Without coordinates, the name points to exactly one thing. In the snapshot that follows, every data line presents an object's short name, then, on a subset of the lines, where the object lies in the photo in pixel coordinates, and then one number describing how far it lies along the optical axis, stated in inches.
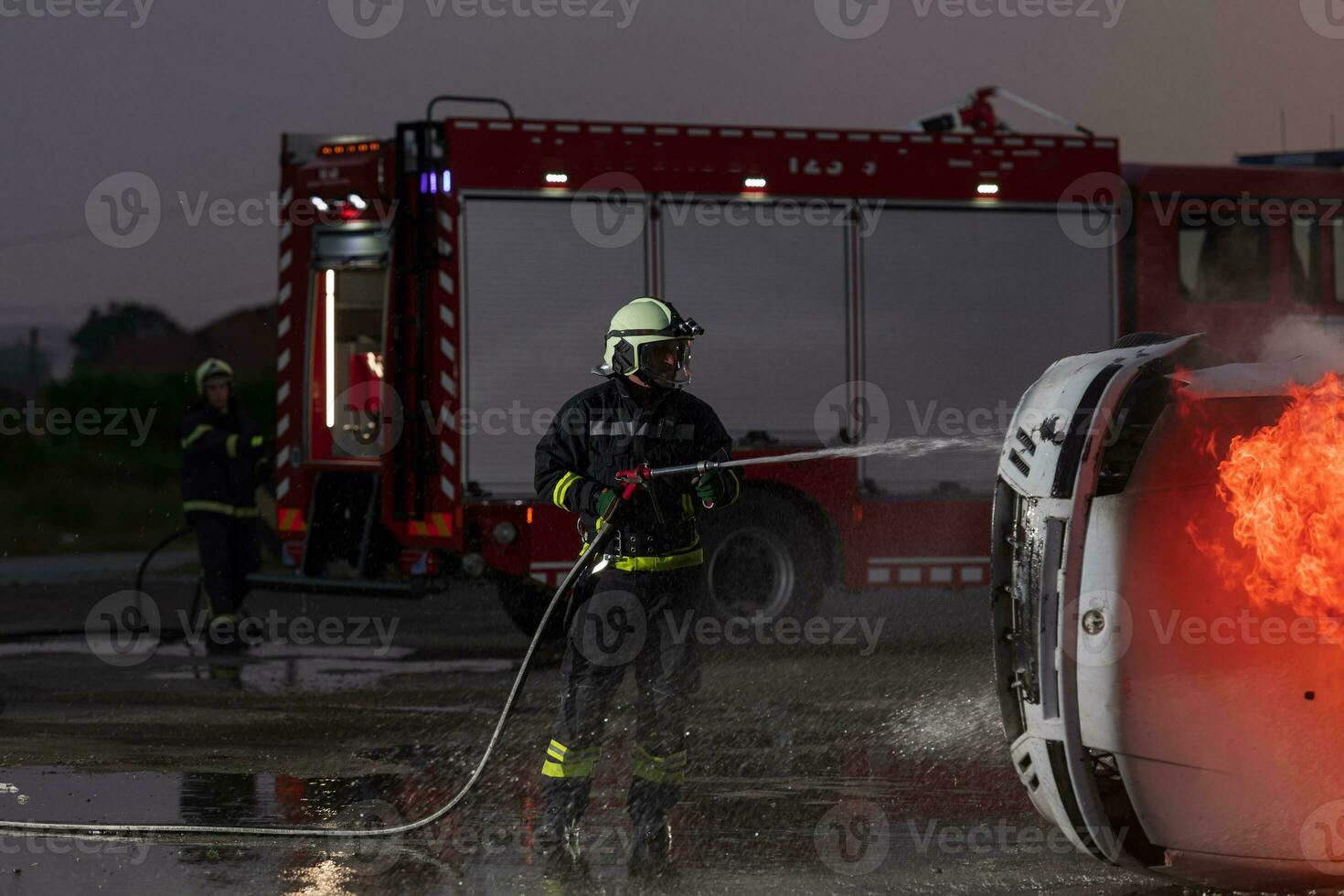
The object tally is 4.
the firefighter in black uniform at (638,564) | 416.8
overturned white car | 302.5
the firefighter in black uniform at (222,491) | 837.2
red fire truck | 808.3
